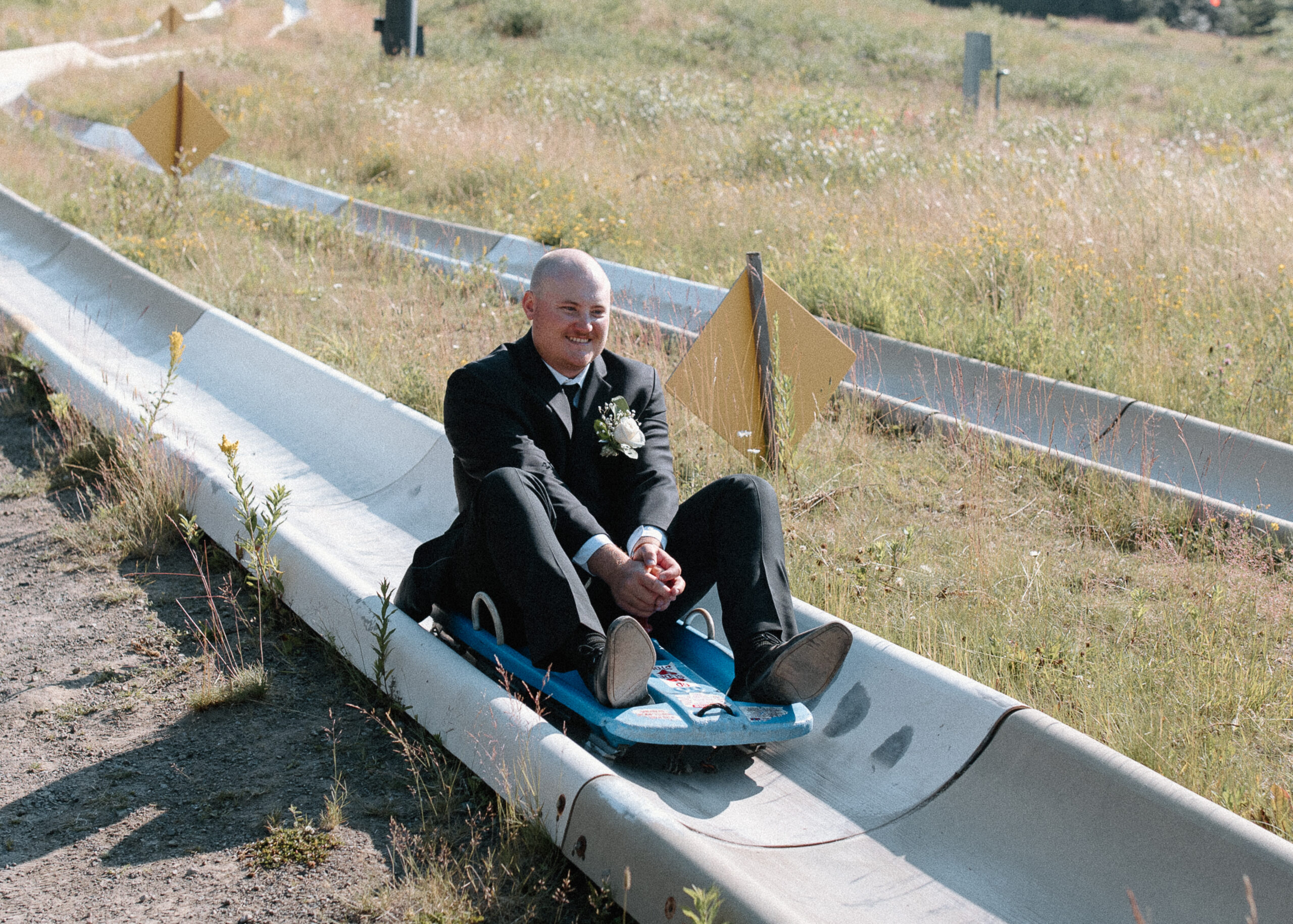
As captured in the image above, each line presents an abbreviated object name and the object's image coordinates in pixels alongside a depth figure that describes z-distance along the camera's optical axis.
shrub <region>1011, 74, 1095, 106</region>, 25.80
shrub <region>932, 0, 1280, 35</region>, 54.91
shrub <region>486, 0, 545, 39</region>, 32.91
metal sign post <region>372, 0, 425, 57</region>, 21.06
